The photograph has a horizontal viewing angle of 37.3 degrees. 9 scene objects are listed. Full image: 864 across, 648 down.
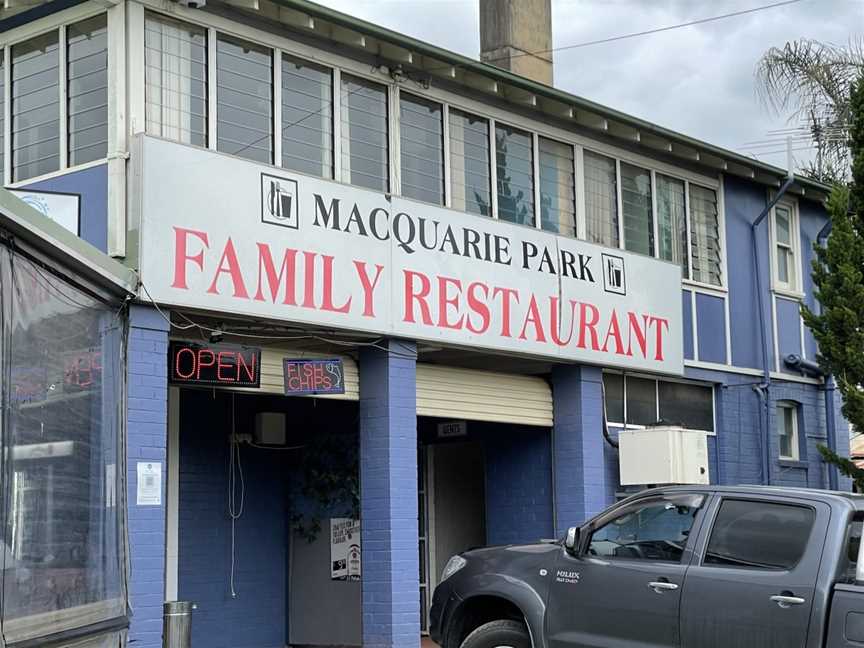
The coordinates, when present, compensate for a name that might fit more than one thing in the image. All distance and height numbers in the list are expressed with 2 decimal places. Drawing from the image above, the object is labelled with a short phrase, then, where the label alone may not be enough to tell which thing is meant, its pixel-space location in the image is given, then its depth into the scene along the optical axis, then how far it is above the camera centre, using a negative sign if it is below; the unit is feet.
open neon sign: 39.96 +4.34
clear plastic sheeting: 24.34 +1.00
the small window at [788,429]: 64.64 +3.19
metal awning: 24.64 +5.75
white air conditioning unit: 52.70 +1.57
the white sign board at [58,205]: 38.75 +9.09
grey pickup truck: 27.32 -1.95
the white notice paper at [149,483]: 36.70 +0.59
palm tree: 82.74 +26.41
